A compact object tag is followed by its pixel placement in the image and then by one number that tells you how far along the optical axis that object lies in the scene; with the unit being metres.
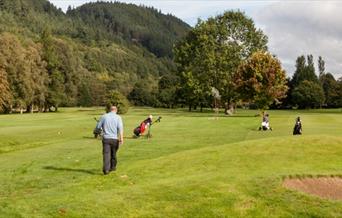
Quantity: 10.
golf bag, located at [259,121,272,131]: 42.53
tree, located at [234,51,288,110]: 73.00
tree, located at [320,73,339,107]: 145.88
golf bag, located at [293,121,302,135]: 34.28
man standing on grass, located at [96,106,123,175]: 18.22
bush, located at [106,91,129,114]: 83.31
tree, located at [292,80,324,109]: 144.12
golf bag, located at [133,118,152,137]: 35.06
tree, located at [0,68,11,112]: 52.40
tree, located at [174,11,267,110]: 89.25
